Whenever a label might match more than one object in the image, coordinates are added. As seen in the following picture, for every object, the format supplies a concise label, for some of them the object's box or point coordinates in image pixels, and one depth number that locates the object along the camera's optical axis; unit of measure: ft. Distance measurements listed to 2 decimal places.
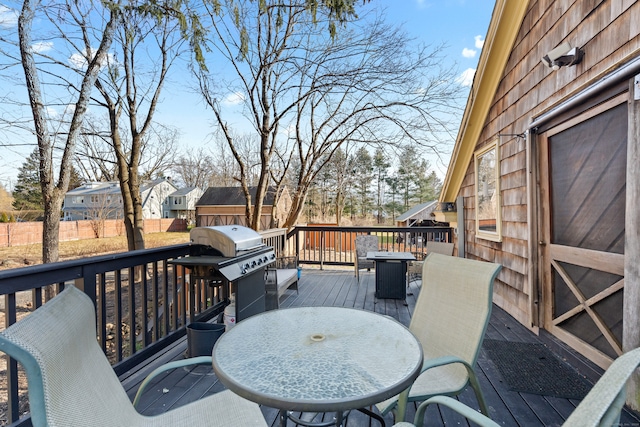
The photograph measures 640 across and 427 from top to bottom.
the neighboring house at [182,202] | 109.40
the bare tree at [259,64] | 20.84
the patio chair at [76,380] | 2.77
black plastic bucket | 8.56
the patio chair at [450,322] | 5.16
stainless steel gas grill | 9.28
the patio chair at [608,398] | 2.03
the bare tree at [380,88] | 21.74
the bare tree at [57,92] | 15.96
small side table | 14.87
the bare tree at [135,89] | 21.67
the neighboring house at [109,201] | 69.58
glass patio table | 3.48
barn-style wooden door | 7.19
